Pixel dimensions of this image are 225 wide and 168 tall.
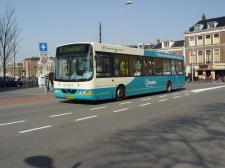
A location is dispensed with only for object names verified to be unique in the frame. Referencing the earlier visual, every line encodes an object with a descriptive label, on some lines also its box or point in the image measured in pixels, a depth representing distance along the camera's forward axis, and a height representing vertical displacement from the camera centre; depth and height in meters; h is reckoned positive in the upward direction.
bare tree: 30.27 +3.73
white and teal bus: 12.92 +0.25
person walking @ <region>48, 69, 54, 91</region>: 22.30 +0.09
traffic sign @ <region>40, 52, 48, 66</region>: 18.31 +1.28
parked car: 34.94 -0.63
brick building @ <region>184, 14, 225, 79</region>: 58.88 +6.07
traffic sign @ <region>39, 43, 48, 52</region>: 18.25 +2.00
